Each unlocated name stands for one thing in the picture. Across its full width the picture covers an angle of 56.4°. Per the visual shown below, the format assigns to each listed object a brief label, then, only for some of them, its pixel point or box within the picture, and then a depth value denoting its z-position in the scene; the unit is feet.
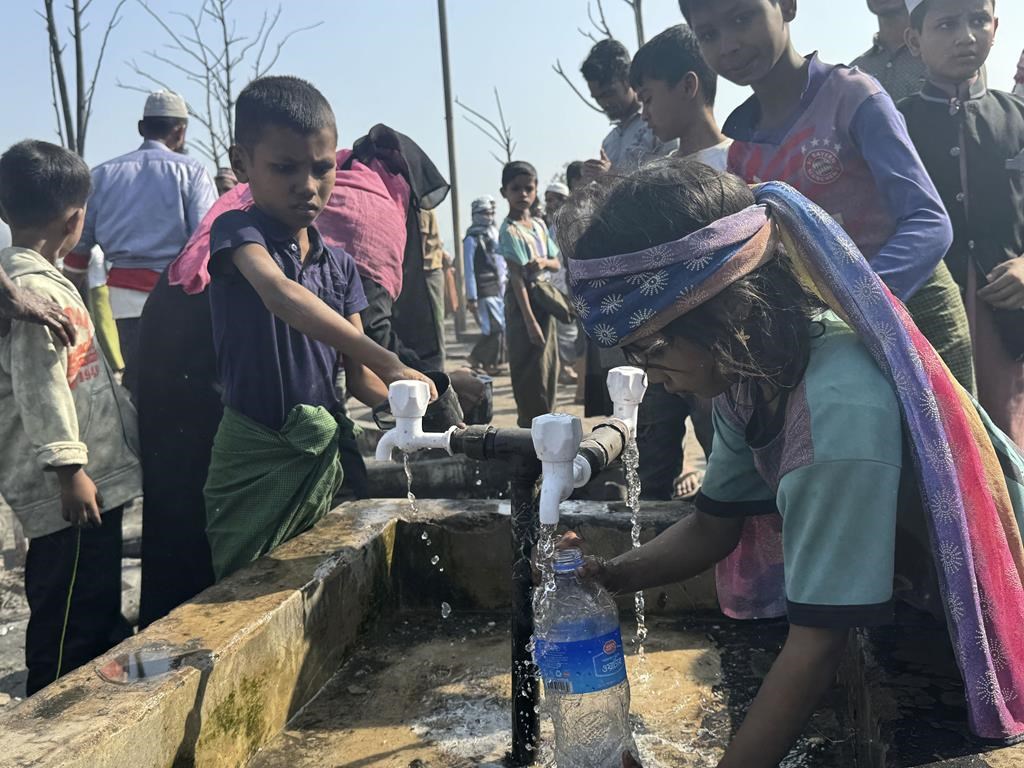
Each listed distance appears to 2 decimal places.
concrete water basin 5.31
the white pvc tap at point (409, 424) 6.06
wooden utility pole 47.14
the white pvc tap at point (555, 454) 5.28
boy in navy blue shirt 8.61
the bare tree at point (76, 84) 27.09
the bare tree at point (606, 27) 33.27
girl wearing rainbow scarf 4.51
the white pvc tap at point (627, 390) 6.44
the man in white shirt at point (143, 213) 16.61
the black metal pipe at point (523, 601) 6.25
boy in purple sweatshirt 7.73
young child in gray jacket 8.64
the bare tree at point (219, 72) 44.34
